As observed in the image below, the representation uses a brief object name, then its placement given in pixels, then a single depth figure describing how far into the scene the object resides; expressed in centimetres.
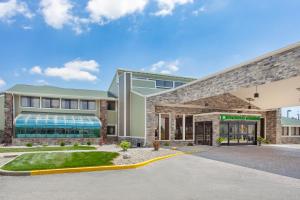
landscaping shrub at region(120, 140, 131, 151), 1659
